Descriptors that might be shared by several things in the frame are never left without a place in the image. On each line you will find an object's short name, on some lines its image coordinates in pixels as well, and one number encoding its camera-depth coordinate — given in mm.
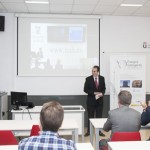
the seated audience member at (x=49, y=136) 1784
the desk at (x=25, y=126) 3637
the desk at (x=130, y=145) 2611
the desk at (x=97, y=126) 3705
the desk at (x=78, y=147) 2660
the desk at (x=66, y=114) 5445
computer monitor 5574
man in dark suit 6426
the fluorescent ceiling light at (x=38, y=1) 5969
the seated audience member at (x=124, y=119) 3346
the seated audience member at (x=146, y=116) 3535
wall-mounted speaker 6855
